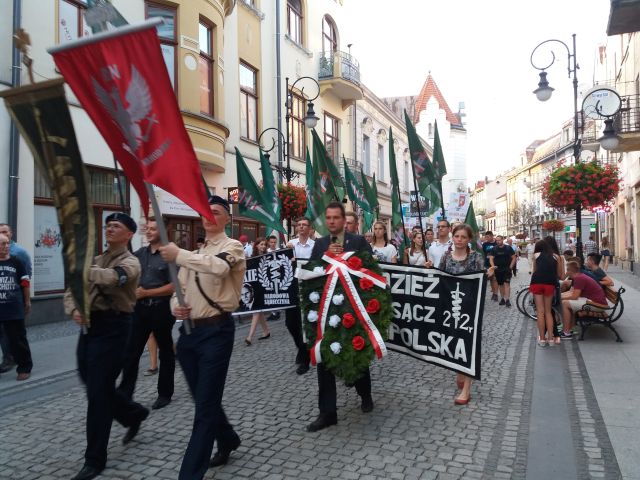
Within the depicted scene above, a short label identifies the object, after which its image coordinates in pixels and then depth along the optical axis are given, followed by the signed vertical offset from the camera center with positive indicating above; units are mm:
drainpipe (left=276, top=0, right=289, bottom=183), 20516 +6664
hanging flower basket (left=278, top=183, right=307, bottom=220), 14281 +1436
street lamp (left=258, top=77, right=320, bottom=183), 16250 +3968
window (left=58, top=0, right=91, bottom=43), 11626 +5053
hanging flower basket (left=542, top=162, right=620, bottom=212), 12422 +1515
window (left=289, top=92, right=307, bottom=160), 22203 +5218
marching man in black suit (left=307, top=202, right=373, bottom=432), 4785 -13
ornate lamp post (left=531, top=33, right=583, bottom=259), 14602 +4316
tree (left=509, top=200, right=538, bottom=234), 73938 +5308
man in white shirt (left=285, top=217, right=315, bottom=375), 6922 -734
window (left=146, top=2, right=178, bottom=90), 14062 +5642
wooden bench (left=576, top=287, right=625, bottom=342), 8695 -982
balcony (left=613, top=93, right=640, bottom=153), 16594 +3763
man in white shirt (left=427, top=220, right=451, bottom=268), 9828 +190
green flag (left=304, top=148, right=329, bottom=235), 8797 +871
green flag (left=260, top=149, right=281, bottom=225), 9923 +1129
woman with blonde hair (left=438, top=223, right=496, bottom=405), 6121 -20
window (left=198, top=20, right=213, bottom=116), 15594 +5355
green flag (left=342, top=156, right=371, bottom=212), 11959 +1407
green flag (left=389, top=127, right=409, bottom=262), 8578 +1001
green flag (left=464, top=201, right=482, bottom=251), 13211 +855
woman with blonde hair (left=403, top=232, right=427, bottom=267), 10634 +45
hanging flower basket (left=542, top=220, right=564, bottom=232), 24766 +1238
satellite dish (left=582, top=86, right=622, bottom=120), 14734 +3977
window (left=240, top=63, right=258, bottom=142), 18969 +5335
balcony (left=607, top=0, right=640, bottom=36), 10656 +4691
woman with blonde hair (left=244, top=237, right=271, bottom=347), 8805 -1166
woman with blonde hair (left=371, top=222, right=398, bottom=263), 9453 +171
